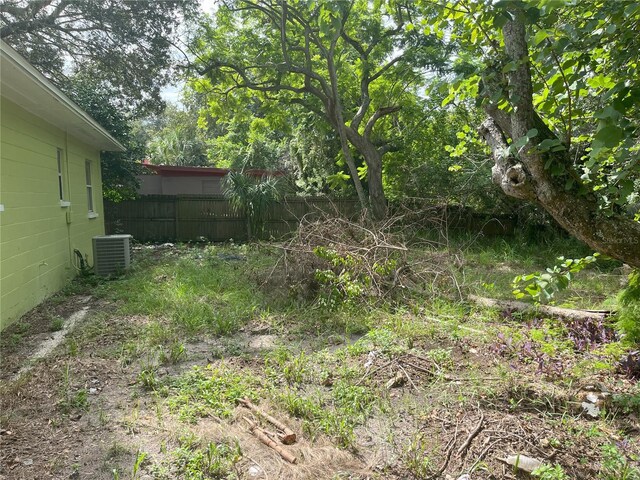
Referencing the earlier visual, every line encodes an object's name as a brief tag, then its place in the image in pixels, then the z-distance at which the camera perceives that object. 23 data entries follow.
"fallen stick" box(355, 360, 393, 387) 3.72
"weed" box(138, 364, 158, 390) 3.68
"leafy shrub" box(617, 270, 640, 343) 4.11
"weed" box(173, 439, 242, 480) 2.55
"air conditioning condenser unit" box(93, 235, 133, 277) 8.69
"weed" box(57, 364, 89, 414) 3.31
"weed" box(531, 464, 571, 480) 2.41
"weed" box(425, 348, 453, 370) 3.95
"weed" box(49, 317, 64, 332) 5.28
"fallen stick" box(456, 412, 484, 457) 2.75
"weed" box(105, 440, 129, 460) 2.73
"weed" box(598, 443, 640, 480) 2.45
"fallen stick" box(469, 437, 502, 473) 2.61
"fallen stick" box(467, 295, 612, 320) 4.88
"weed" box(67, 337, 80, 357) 4.39
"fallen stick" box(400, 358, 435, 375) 3.86
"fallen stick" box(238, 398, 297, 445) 2.88
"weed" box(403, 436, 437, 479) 2.57
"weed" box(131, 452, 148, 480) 2.51
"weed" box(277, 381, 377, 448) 2.97
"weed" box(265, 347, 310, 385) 3.84
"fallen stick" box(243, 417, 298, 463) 2.70
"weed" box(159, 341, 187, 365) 4.24
